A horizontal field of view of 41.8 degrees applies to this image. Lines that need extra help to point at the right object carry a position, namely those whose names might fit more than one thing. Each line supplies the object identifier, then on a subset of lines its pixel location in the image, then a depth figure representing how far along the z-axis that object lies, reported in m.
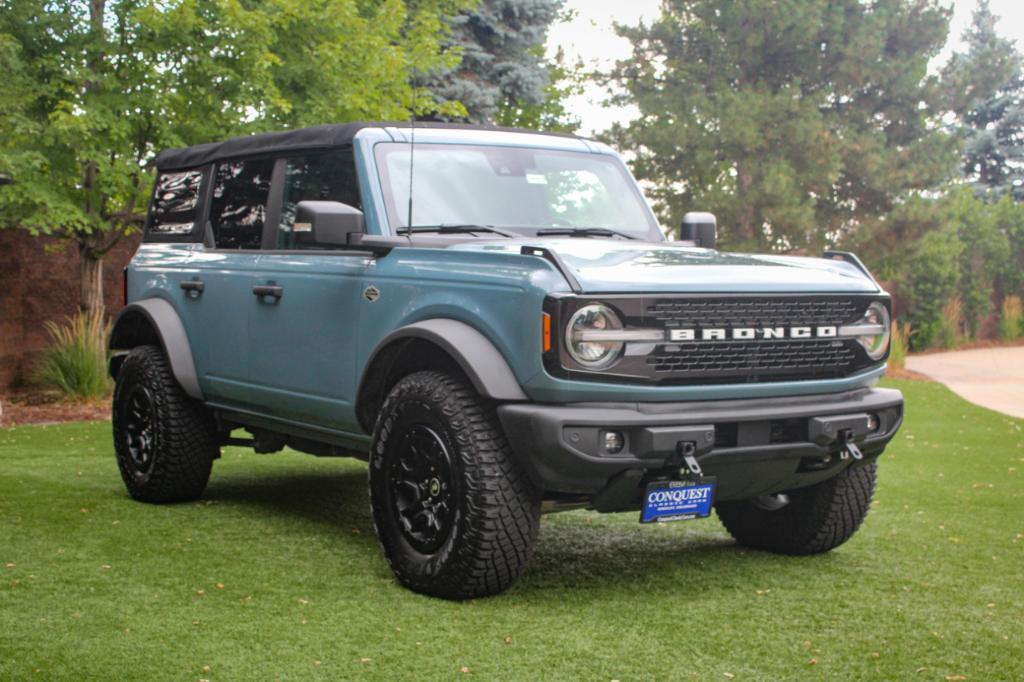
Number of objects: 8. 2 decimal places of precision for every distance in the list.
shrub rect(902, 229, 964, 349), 26.62
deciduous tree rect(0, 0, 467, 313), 12.70
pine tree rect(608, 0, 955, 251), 25.75
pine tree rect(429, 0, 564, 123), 20.30
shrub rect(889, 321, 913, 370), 20.69
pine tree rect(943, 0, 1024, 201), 41.62
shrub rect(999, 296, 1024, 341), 27.92
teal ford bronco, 5.06
